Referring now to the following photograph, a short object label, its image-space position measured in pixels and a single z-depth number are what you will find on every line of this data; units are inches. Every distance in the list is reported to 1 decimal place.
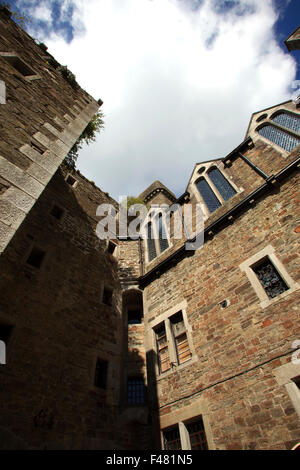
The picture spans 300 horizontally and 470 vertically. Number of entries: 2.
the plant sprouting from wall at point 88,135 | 519.5
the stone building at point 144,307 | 194.2
